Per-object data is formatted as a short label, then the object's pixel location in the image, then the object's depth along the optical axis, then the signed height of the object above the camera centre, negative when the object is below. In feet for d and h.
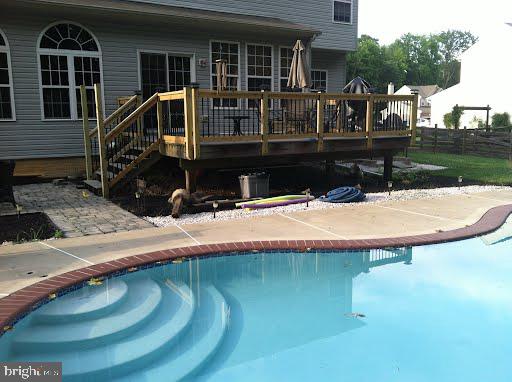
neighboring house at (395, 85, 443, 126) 223.55 +16.84
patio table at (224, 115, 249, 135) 29.43 +0.33
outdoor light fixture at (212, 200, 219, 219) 25.24 -4.25
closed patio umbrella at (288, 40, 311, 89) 34.97 +4.52
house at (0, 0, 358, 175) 33.94 +6.47
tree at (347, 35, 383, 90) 196.03 +28.94
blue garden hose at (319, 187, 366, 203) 29.71 -4.40
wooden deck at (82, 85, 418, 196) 27.20 -0.35
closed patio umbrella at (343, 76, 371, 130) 34.24 +1.78
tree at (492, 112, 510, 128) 88.43 +1.40
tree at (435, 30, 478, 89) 294.66 +52.37
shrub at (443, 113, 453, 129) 99.59 +1.67
